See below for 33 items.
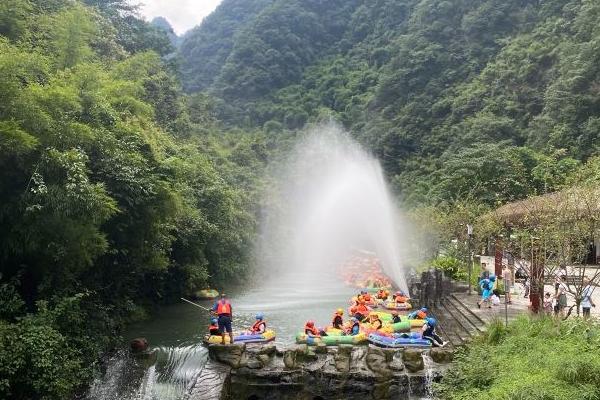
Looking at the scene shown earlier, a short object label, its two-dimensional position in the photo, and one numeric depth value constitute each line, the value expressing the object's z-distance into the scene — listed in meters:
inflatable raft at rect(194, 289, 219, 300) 25.27
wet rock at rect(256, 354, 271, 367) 14.57
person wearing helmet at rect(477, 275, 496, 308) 18.25
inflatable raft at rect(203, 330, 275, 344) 15.91
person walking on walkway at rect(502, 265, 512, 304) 14.68
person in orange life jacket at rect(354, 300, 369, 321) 18.58
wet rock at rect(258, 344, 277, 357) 14.75
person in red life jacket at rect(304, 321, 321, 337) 16.33
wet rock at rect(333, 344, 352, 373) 14.29
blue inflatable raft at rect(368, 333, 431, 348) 15.33
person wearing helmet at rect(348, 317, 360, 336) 16.42
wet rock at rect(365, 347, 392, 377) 14.08
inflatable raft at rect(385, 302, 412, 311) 21.36
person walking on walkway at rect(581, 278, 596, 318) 15.02
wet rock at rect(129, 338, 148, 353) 15.88
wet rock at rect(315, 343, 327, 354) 14.86
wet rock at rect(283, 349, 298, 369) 14.44
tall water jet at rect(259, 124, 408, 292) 36.44
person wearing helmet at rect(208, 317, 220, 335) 16.22
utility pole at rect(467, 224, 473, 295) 21.29
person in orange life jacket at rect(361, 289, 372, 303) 21.62
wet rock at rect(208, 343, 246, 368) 14.72
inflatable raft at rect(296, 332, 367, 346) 15.92
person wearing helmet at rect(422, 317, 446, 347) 15.40
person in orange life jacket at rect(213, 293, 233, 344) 15.55
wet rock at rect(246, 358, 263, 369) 14.51
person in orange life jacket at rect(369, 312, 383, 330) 16.94
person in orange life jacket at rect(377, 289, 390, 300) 22.86
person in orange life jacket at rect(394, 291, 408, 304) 21.80
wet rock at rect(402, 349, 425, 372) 14.10
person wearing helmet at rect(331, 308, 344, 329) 17.25
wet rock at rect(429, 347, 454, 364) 14.20
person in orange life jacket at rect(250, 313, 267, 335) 16.68
